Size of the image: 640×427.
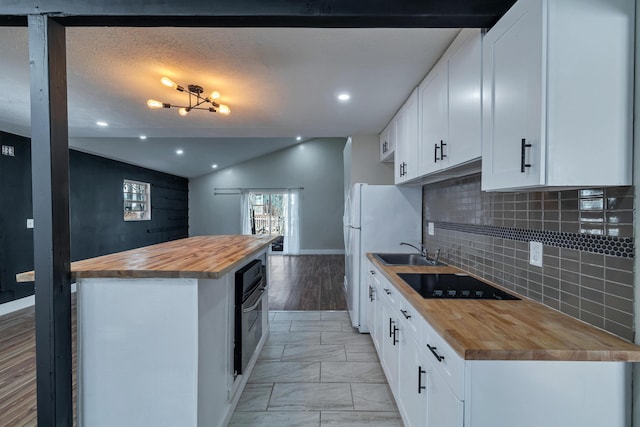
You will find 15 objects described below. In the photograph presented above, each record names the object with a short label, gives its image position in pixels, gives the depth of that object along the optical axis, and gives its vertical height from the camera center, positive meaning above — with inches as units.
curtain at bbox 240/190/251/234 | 369.4 -5.2
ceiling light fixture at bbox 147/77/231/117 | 89.7 +35.5
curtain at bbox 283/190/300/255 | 361.4 -20.6
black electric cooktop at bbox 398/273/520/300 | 63.4 -18.3
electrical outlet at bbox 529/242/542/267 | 57.8 -8.8
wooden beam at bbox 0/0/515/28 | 49.0 +31.6
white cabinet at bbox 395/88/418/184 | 92.7 +21.9
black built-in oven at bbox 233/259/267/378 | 80.7 -29.2
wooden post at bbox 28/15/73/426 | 49.9 -0.7
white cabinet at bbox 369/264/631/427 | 40.4 -24.6
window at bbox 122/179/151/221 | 257.1 +7.9
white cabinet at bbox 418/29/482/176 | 58.2 +22.2
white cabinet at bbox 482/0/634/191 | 40.1 +15.2
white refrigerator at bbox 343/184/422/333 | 124.8 -4.1
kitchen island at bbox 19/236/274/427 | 56.4 -25.6
